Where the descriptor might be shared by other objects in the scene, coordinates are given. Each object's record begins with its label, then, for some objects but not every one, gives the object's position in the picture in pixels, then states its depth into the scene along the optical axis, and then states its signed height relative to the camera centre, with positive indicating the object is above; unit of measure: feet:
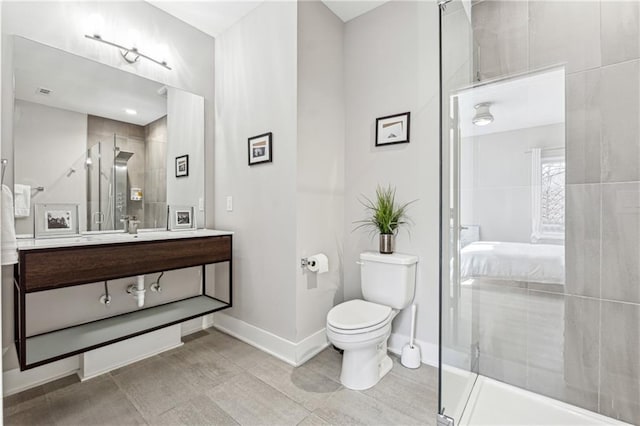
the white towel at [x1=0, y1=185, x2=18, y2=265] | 5.05 -0.29
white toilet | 6.11 -2.12
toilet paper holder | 7.46 -1.15
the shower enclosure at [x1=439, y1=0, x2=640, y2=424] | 5.17 -0.03
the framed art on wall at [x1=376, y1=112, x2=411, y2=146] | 7.55 +1.99
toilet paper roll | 7.50 -1.20
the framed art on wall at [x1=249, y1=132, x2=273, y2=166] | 7.83 +1.58
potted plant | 7.45 -0.10
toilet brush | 7.02 -3.12
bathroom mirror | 6.26 +1.66
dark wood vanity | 5.39 -1.12
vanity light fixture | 7.34 +3.80
